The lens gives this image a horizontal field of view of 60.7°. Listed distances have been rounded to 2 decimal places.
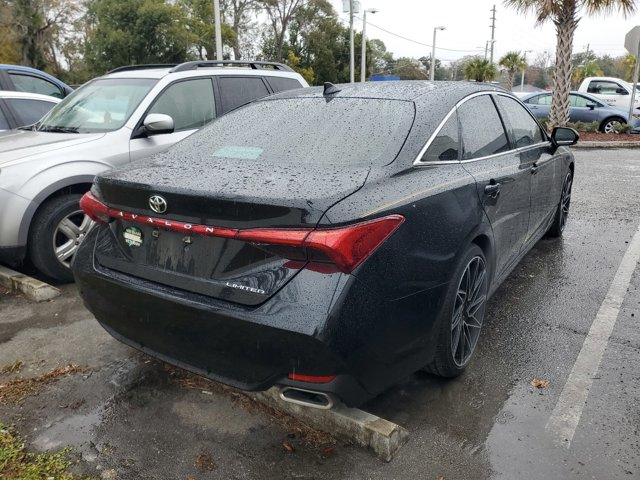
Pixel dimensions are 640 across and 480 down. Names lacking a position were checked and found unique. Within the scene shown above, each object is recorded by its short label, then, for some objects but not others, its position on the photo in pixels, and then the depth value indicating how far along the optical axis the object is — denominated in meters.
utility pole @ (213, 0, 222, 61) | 18.70
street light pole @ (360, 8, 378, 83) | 36.00
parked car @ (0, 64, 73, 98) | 8.35
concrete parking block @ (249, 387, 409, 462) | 2.50
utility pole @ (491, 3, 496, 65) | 69.69
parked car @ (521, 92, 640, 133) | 17.56
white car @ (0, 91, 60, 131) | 6.40
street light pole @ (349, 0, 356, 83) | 28.79
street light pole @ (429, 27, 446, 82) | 43.46
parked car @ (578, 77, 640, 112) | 18.72
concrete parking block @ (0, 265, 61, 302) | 4.35
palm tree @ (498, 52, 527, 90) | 57.09
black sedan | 2.18
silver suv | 4.34
